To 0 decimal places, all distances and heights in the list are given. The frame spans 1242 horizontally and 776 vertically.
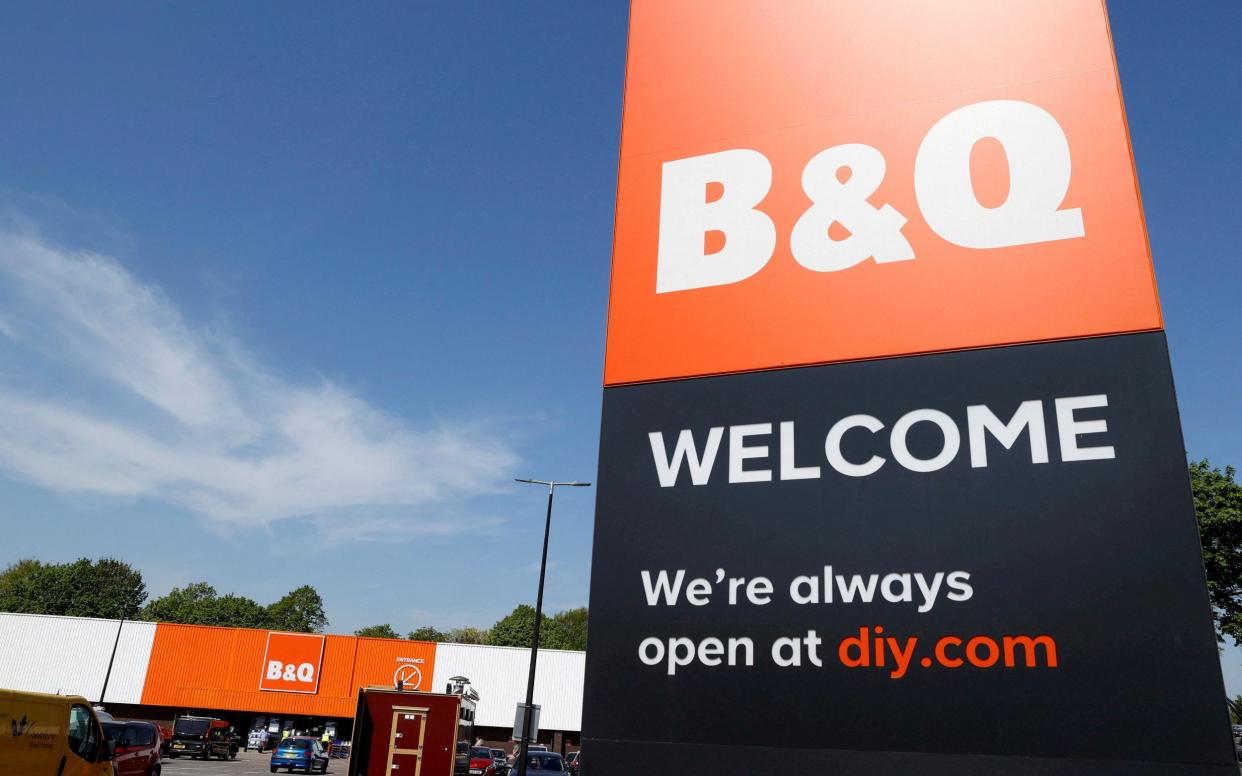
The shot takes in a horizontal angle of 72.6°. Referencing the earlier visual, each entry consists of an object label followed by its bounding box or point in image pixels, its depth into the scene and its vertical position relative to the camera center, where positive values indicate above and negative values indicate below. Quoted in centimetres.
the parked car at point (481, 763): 2902 -232
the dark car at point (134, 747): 1892 -166
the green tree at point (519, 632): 9838 +702
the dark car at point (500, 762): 3412 -268
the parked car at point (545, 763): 2239 -172
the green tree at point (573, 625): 12232 +1039
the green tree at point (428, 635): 12582 +757
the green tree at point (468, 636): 12379 +773
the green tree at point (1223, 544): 3466 +752
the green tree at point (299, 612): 11388 +897
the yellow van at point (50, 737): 1190 -101
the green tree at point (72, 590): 9062 +792
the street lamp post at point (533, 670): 1878 +69
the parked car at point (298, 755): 3244 -269
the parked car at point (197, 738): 3534 -253
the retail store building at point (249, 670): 4669 +49
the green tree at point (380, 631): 12412 +754
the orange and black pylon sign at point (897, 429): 446 +167
